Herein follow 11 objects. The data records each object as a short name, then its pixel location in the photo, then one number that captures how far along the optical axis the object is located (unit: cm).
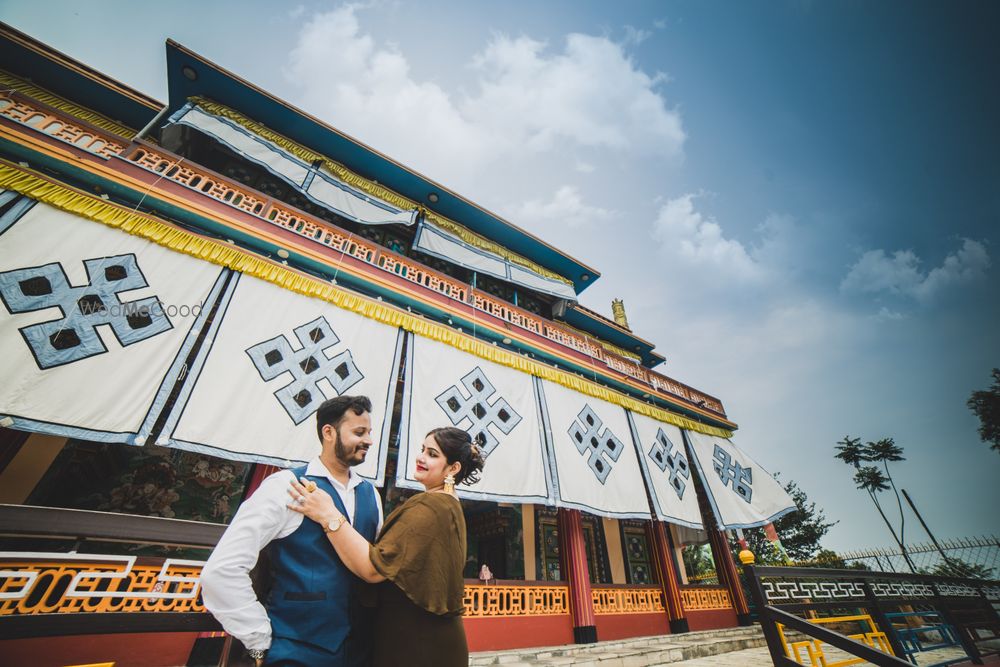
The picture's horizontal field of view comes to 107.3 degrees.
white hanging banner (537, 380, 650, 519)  584
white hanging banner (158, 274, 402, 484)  355
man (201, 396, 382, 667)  111
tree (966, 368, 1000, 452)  2050
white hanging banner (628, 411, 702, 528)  680
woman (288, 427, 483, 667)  124
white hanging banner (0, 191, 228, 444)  294
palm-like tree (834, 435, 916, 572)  2842
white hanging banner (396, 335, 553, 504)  483
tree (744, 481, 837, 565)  2097
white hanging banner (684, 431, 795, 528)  765
